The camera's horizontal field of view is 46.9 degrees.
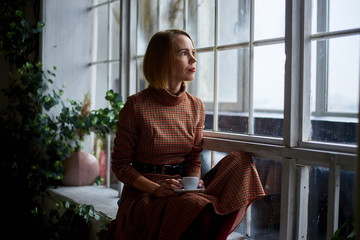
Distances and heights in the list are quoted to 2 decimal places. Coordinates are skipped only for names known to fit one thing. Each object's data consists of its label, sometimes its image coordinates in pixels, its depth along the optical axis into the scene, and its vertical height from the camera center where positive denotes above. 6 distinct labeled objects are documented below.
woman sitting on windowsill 1.91 -0.17
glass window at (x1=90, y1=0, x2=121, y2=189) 3.56 +0.50
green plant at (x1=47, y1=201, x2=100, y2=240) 2.78 -0.75
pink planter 3.55 -0.46
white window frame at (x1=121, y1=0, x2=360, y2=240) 1.82 -0.04
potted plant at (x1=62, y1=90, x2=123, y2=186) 3.24 -0.33
